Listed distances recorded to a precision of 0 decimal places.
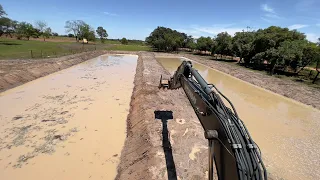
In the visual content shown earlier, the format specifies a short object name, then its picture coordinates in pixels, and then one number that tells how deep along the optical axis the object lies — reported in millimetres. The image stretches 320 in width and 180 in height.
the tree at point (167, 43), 38079
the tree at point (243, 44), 24291
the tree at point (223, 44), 28433
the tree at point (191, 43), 41321
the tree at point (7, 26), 36156
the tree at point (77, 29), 52764
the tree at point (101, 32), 67707
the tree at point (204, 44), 36447
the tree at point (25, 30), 41516
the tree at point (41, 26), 56738
